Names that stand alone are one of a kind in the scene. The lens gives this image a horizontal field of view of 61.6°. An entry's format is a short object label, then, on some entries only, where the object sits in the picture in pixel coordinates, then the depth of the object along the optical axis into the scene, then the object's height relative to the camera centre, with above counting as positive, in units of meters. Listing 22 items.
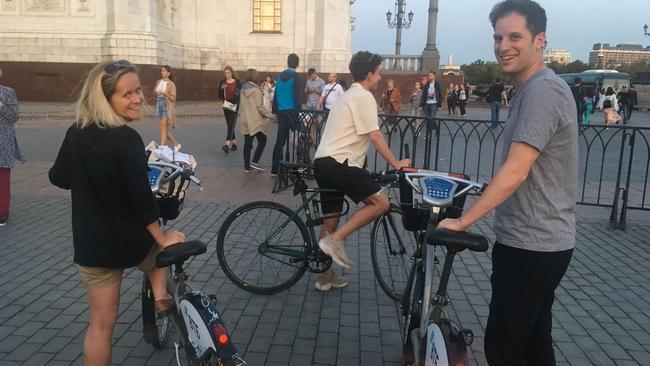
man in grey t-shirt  2.09 -0.41
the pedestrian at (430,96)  17.17 -0.46
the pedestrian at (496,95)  20.77 -0.45
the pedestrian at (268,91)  16.69 -0.46
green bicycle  4.28 -1.29
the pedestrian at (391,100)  15.77 -0.60
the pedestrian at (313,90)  13.53 -0.30
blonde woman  2.41 -0.54
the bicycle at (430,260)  2.31 -0.93
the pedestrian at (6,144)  5.99 -0.84
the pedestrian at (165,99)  11.91 -0.57
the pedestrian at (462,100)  27.06 -0.87
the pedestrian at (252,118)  9.27 -0.71
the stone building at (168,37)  20.53 +1.52
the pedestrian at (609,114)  18.86 -0.92
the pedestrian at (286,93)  9.03 -0.27
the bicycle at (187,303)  2.38 -1.06
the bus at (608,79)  41.31 +0.61
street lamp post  33.84 +3.86
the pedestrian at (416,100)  18.44 -0.65
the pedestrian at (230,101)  11.80 -0.56
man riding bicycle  3.99 -0.53
